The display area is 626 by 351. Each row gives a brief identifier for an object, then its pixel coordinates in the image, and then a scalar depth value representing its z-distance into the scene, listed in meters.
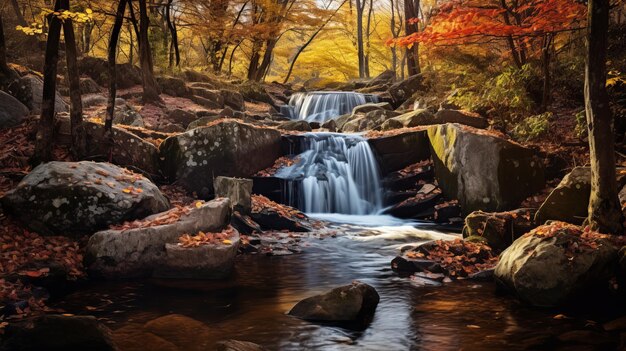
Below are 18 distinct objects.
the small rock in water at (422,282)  7.39
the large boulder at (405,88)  23.58
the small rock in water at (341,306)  5.87
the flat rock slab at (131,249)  7.36
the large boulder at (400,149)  14.25
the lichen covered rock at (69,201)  7.90
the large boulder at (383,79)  29.82
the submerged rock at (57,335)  4.35
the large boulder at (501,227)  8.70
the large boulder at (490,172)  11.66
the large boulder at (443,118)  15.76
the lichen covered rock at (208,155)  12.41
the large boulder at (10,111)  11.30
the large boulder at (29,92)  12.80
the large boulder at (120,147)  11.12
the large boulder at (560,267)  6.16
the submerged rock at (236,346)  4.29
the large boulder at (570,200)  8.61
